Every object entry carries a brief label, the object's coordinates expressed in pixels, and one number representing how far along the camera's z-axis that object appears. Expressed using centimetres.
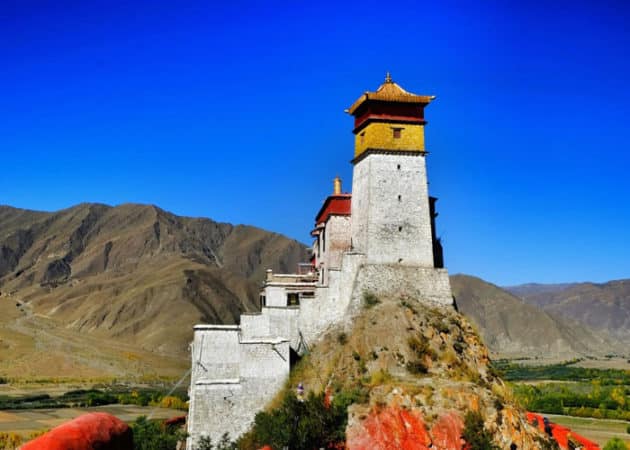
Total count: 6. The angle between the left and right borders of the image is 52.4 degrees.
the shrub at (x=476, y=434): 2194
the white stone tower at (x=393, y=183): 2906
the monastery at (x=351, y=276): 2544
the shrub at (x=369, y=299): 2773
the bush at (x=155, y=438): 2508
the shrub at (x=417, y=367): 2538
